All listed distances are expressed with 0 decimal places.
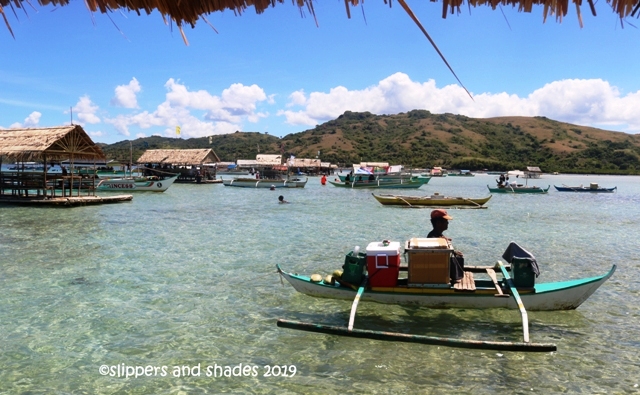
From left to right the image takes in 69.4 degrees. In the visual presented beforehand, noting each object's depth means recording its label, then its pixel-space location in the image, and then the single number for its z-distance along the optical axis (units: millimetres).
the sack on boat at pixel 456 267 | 7426
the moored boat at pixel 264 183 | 50531
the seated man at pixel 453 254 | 7463
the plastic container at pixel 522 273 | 7159
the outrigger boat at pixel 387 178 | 50512
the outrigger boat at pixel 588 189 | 49469
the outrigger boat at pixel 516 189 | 45531
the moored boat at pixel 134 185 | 39812
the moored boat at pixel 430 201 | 29672
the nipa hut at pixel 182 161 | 54241
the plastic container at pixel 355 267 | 7473
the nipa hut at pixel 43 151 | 23922
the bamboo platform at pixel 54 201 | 25516
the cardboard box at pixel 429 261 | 7023
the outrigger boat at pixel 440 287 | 7145
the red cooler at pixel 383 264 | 7227
